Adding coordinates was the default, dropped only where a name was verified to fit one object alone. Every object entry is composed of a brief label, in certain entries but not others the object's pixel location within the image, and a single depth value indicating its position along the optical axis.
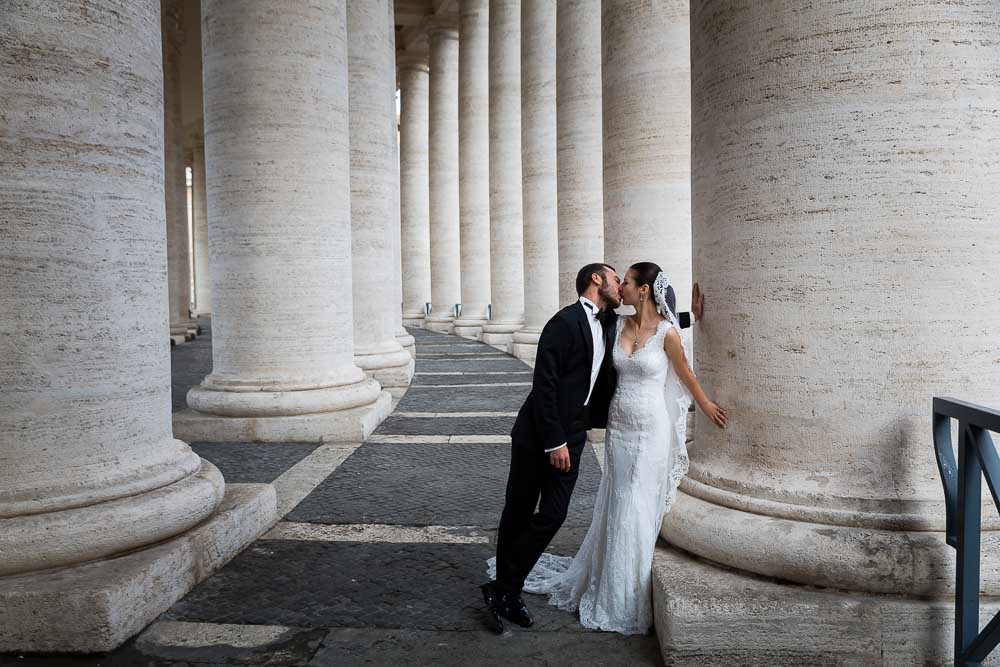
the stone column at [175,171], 40.28
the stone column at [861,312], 6.00
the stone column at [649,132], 16.31
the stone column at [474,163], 43.44
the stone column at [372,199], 22.42
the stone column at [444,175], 49.22
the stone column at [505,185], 37.72
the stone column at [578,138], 23.94
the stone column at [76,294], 7.21
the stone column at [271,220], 15.23
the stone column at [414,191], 54.31
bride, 7.13
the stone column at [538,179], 31.36
